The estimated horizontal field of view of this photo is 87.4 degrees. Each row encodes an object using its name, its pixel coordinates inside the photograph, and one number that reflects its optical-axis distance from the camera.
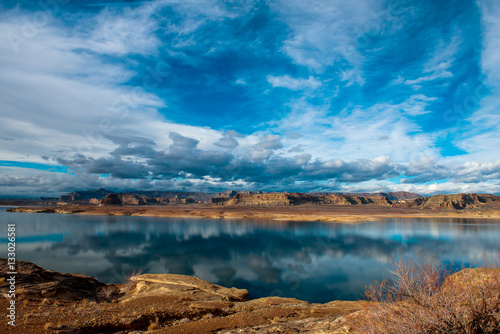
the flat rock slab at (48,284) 12.81
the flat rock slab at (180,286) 15.48
